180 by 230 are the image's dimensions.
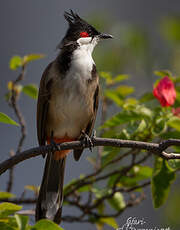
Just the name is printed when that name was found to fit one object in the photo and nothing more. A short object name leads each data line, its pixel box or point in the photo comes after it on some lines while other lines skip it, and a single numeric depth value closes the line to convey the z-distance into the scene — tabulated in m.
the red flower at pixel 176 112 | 4.96
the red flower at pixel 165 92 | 4.70
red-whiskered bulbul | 5.61
